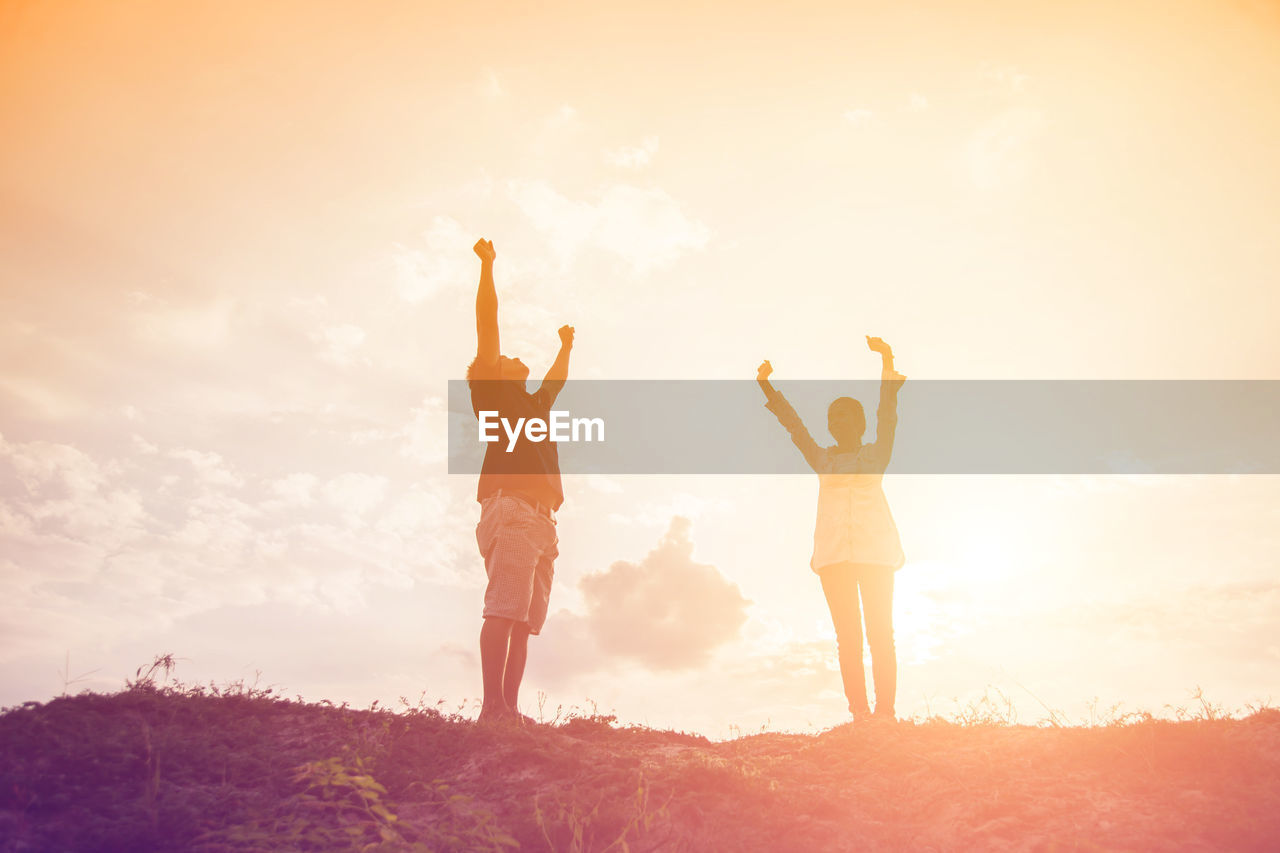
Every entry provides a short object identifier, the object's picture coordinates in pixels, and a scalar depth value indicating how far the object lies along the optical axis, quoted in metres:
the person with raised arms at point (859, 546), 7.09
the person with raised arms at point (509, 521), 6.57
